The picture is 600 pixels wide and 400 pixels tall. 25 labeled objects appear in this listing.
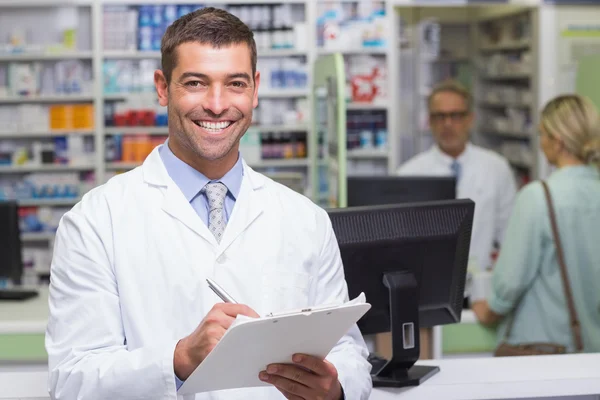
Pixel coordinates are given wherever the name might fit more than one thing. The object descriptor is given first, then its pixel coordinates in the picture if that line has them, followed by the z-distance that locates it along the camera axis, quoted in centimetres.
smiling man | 175
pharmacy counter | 230
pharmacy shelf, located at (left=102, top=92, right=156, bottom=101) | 739
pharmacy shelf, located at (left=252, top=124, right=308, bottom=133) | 750
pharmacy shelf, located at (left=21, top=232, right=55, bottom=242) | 749
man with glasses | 511
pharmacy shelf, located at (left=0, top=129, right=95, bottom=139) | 746
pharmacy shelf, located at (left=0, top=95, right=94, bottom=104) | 738
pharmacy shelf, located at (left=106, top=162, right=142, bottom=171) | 742
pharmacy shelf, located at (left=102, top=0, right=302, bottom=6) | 733
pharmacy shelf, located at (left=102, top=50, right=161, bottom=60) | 734
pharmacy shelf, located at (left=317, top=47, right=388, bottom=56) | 738
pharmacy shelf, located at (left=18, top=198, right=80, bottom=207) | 754
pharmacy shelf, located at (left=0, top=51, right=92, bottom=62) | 738
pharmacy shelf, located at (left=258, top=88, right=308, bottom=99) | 746
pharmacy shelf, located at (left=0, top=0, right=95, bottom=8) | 736
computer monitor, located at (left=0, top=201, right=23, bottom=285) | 428
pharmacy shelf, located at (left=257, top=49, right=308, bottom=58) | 736
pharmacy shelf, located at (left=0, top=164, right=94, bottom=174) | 748
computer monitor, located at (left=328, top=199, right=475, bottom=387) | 234
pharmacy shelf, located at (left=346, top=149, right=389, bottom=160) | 745
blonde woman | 341
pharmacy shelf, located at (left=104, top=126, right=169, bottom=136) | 741
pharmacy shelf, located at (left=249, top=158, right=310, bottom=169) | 751
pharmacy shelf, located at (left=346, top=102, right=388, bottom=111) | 739
